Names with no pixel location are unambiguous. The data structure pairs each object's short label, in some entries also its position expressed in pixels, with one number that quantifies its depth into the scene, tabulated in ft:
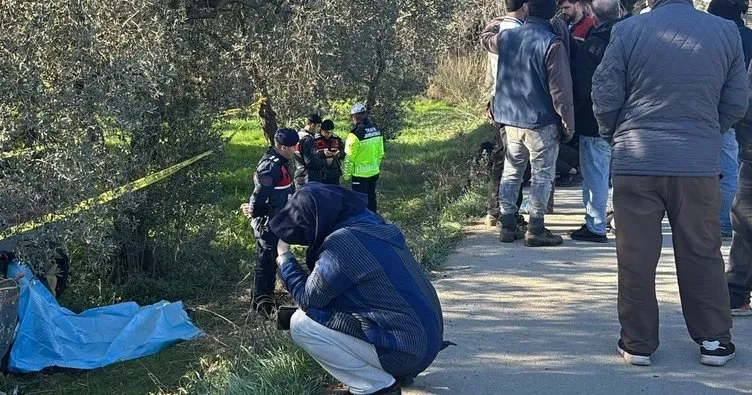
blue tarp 21.35
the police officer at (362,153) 34.58
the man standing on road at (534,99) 20.84
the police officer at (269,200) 22.67
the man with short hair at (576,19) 23.35
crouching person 12.35
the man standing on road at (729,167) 21.81
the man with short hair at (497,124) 22.31
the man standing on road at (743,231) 15.84
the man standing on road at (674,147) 13.79
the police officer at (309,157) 31.99
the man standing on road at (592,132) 21.29
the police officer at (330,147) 34.22
